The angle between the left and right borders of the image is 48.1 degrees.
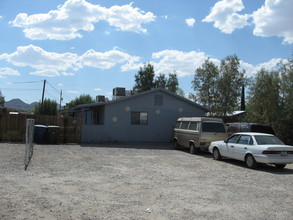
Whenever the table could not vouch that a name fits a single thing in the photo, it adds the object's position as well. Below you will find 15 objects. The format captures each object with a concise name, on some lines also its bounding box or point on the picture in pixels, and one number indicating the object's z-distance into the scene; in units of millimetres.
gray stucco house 24375
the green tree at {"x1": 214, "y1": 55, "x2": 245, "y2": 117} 30703
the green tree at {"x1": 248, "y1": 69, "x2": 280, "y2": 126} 24406
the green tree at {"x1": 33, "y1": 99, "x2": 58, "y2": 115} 58900
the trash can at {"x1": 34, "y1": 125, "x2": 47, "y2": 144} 21500
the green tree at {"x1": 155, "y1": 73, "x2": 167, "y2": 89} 53972
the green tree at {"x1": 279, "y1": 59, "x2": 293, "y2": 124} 23406
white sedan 12227
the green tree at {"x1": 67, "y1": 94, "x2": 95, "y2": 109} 66462
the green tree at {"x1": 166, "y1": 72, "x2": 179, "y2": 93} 57312
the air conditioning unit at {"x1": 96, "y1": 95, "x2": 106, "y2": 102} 34188
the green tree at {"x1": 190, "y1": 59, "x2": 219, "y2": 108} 31562
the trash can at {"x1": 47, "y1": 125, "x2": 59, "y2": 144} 21516
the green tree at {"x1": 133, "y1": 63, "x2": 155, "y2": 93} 51681
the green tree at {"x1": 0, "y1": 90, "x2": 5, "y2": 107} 56234
